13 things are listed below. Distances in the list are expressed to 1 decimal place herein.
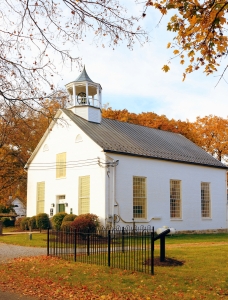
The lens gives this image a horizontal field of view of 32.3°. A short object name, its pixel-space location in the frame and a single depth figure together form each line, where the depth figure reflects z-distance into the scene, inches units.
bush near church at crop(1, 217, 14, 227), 1430.7
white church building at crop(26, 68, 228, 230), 934.4
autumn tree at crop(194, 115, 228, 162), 1919.3
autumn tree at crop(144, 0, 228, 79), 304.7
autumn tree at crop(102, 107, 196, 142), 1862.7
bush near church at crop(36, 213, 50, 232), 1055.6
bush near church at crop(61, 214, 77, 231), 882.4
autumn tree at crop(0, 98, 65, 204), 1371.8
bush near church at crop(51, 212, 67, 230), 966.0
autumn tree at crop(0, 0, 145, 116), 294.7
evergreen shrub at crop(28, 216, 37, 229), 1091.9
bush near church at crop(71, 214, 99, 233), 839.1
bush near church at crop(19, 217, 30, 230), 1126.4
